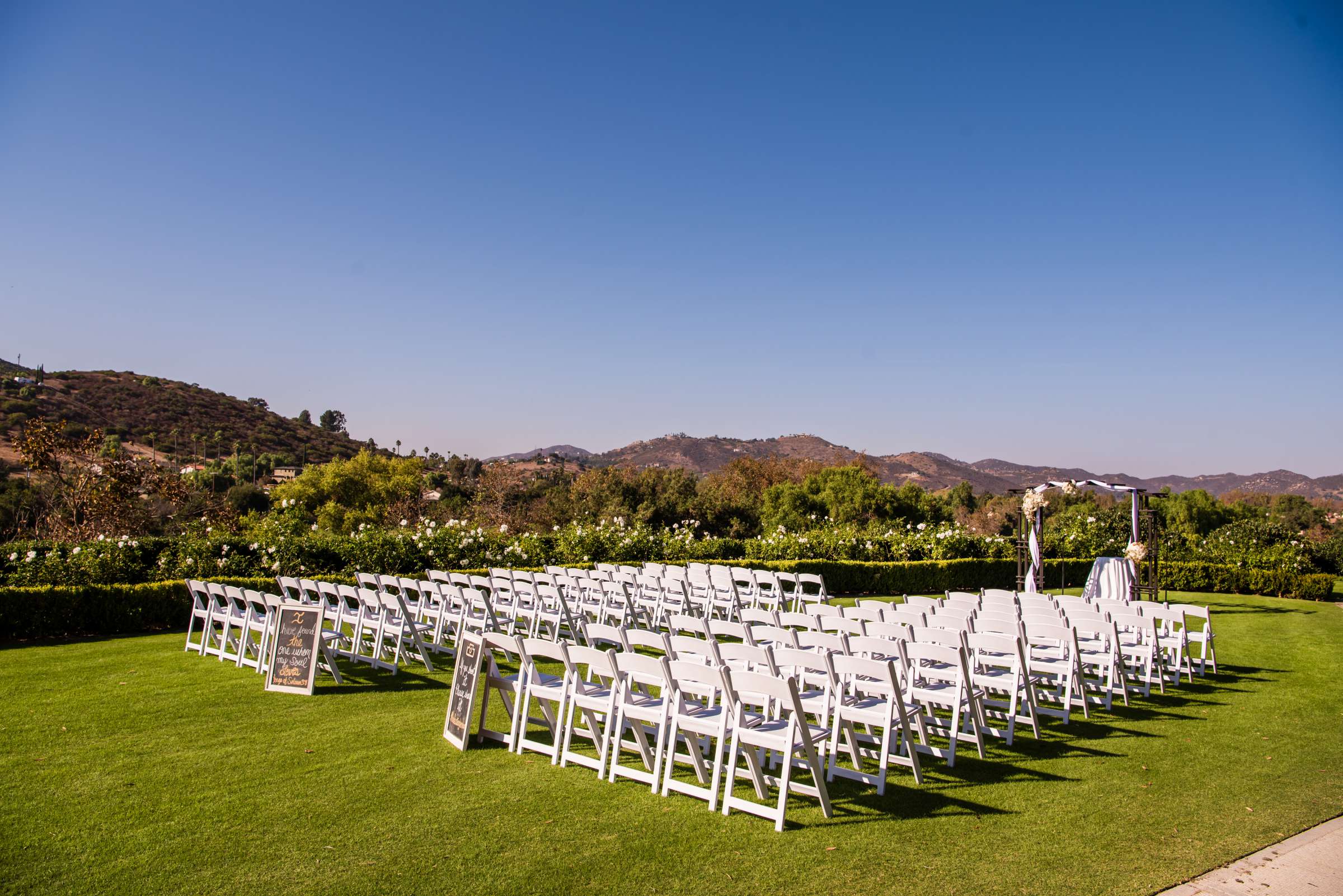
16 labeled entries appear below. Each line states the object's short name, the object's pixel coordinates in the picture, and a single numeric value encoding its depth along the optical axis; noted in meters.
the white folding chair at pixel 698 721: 4.44
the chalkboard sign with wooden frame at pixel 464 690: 5.48
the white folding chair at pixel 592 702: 4.92
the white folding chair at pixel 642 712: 4.70
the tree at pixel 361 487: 41.59
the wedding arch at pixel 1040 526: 14.73
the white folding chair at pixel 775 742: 4.16
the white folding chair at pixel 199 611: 8.45
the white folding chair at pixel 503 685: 5.41
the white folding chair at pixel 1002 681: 5.91
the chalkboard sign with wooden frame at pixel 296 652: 6.90
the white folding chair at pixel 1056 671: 6.52
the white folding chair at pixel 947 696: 5.32
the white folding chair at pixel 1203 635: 8.72
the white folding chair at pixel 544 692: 5.17
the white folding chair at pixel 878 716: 4.70
